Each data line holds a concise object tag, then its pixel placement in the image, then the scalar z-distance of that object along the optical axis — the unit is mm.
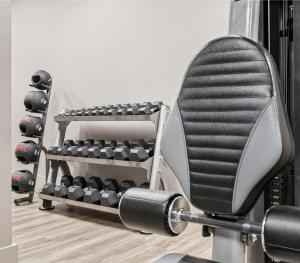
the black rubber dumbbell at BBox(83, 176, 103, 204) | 3100
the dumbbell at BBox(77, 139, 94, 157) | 3278
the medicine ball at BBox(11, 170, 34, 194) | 3607
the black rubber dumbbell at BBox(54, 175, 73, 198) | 3332
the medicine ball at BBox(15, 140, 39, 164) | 3674
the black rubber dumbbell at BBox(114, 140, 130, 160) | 3004
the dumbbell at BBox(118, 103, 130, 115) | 3058
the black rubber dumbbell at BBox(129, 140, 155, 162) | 2900
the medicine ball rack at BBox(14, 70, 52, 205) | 3744
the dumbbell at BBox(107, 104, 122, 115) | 3140
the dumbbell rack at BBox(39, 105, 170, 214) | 2891
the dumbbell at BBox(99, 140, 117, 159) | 3105
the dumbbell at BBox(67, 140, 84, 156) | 3365
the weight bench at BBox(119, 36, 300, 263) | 956
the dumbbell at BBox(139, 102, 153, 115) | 2916
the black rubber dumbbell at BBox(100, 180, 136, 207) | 2969
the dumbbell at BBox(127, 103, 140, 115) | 2959
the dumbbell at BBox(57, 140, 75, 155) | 3448
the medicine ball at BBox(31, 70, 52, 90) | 3879
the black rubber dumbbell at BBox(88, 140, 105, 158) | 3199
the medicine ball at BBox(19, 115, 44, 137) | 3723
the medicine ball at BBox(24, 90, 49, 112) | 3776
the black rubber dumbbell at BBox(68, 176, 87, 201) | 3211
